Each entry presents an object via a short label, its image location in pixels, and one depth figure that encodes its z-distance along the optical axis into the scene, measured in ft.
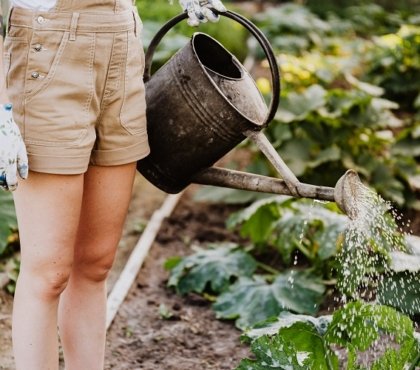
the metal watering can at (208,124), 7.03
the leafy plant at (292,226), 10.93
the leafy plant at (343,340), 7.16
